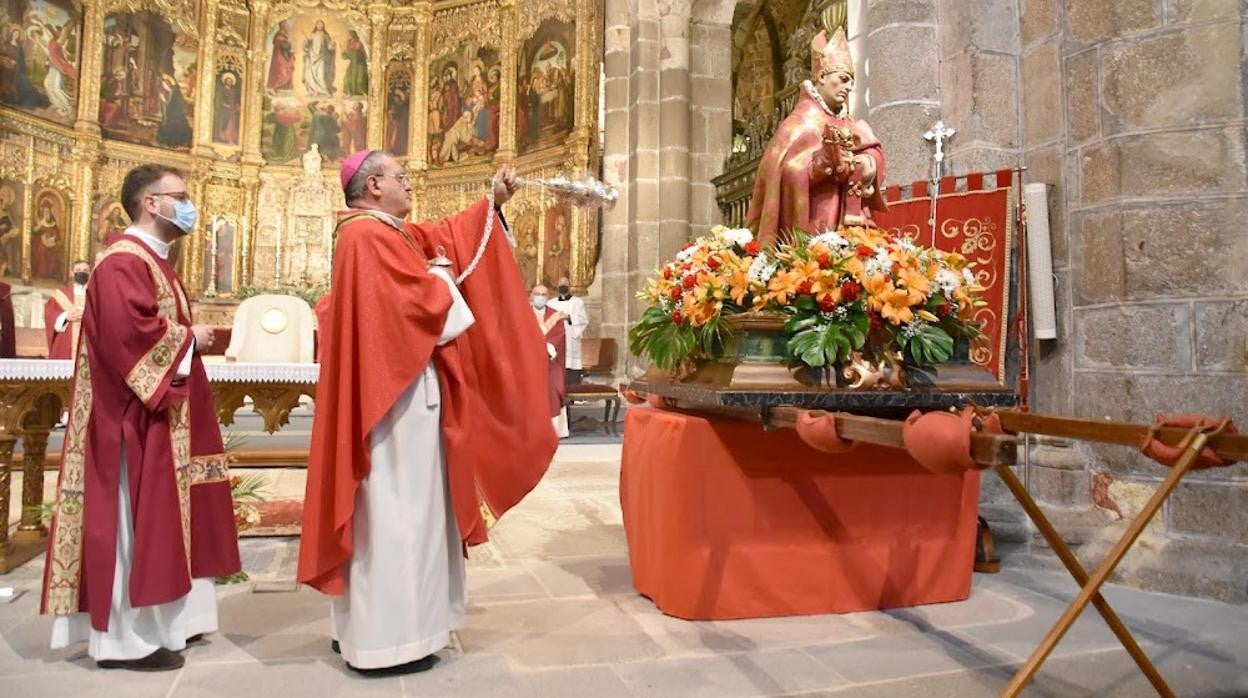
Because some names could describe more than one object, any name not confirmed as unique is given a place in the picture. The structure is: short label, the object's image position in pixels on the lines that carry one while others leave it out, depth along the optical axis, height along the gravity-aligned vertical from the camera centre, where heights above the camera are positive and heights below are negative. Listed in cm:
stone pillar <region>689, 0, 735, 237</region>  1120 +369
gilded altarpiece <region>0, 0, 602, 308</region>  1275 +452
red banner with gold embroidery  462 +81
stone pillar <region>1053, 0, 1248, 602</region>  383 +65
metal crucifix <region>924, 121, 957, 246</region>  508 +148
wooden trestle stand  196 -15
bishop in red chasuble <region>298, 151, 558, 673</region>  270 -21
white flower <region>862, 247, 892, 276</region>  330 +46
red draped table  333 -58
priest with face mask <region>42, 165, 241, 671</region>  274 -35
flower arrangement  327 +34
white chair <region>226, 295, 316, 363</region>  570 +32
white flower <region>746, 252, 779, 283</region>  338 +45
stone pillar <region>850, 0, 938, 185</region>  524 +188
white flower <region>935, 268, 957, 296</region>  345 +42
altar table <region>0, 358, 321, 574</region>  403 -14
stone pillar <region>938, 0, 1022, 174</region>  494 +176
